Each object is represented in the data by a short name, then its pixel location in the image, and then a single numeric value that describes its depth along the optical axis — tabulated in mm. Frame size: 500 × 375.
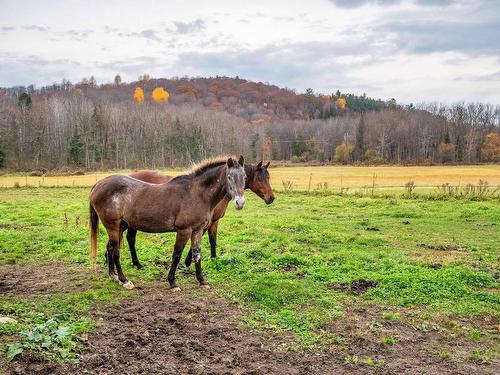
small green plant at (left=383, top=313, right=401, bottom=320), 6926
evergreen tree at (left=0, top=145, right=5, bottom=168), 66562
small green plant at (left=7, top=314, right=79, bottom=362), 5062
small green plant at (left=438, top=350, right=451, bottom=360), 5722
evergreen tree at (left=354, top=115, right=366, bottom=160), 105875
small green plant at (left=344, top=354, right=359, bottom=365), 5516
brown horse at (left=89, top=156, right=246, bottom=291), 8281
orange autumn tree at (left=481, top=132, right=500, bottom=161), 95375
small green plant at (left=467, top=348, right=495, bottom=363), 5666
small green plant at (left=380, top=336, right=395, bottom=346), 6055
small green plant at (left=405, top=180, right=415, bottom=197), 26242
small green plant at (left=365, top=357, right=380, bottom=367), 5467
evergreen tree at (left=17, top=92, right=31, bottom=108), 88362
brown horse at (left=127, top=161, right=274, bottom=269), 10273
